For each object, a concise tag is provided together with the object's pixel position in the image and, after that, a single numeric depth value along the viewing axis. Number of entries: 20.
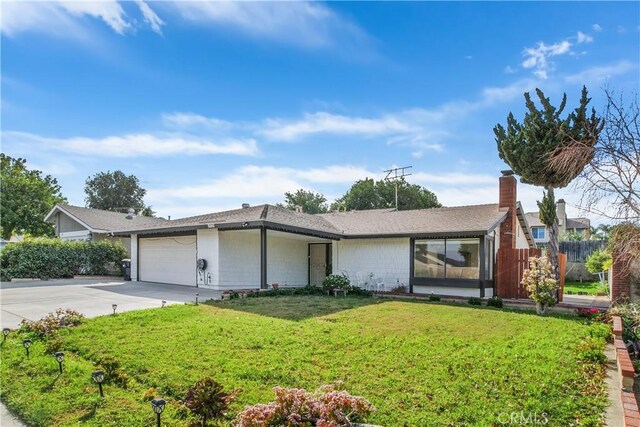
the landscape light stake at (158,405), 3.55
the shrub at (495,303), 11.69
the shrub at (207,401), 3.64
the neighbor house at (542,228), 36.69
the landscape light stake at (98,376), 4.42
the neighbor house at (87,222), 22.75
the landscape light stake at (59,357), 5.20
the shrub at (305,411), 3.23
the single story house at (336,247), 14.00
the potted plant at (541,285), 10.39
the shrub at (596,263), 19.56
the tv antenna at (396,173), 28.25
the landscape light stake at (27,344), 5.98
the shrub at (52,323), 7.17
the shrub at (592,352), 5.84
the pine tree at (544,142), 12.14
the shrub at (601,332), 7.43
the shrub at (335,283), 14.18
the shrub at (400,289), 15.07
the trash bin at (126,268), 18.30
